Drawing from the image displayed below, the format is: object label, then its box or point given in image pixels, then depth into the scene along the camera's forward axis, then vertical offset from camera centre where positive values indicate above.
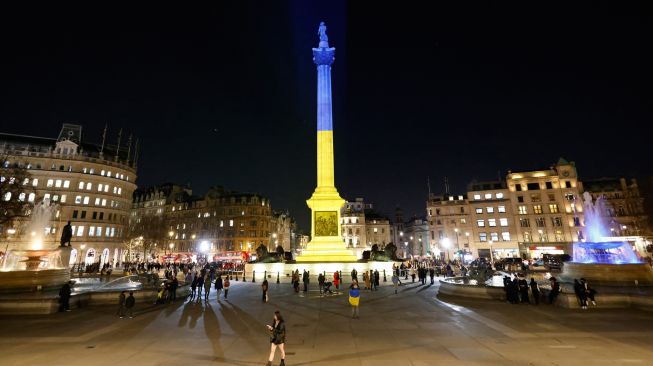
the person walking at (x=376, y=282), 26.64 -2.37
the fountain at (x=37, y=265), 22.97 -0.68
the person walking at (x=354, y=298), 15.30 -2.11
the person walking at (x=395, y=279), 24.04 -1.95
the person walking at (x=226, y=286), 22.45 -2.16
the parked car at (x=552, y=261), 44.74 -1.59
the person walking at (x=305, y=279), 24.63 -1.89
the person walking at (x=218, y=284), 22.53 -2.01
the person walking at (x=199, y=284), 22.15 -1.96
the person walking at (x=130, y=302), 16.14 -2.28
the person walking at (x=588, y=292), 16.97 -2.17
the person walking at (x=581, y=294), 16.92 -2.29
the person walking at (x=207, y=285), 21.63 -1.99
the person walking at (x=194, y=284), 22.21 -1.99
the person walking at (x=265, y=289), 19.95 -2.12
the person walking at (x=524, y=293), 19.11 -2.46
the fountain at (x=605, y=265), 22.09 -1.07
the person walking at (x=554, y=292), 18.54 -2.35
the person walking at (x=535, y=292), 18.70 -2.37
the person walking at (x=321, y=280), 23.28 -1.87
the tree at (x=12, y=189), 35.72 +8.00
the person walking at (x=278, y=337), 8.91 -2.33
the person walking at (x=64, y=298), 17.55 -2.21
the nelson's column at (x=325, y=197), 34.41 +6.51
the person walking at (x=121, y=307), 16.36 -2.57
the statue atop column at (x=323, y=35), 44.44 +31.04
